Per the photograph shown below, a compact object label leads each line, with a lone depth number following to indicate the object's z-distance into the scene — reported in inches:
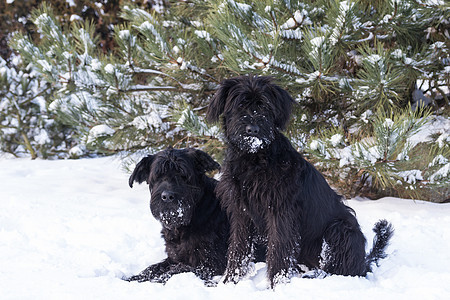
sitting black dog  130.5
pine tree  186.7
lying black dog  149.4
